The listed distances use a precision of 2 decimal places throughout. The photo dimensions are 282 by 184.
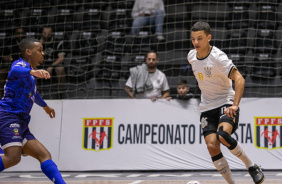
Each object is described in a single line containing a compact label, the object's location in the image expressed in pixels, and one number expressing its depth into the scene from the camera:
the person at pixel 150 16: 19.70
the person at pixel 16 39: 19.11
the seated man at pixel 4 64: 17.77
